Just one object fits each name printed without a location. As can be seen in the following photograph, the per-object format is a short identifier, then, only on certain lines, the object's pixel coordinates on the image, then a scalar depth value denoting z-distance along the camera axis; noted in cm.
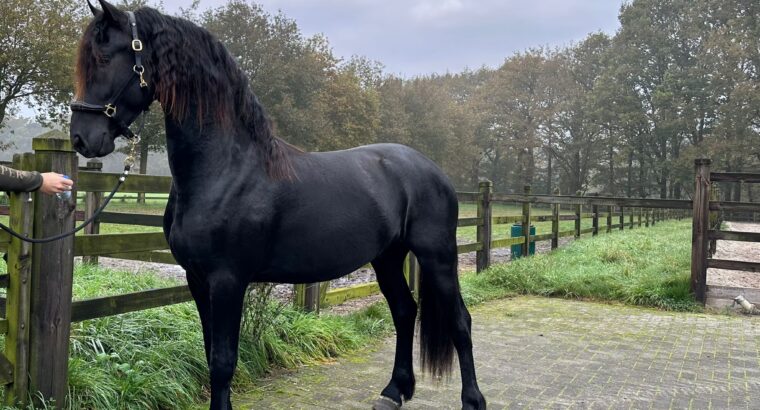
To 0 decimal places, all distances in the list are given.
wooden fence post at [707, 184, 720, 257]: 920
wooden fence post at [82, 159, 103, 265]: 595
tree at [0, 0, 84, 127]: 1942
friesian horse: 229
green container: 1003
